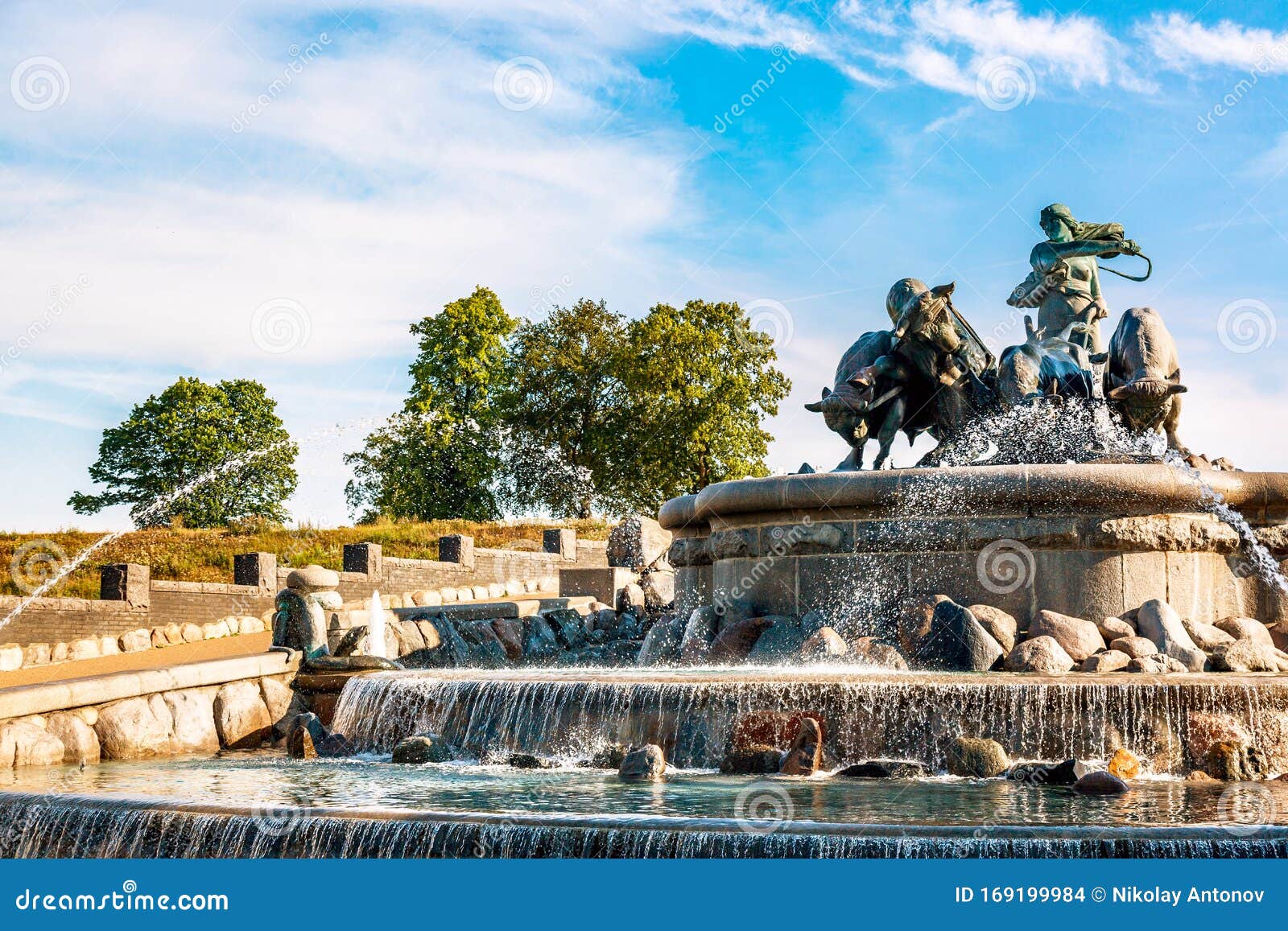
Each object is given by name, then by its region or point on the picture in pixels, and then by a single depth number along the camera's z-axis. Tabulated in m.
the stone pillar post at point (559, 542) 35.94
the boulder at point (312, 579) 14.88
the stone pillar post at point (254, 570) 28.20
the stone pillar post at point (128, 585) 26.06
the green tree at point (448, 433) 49.50
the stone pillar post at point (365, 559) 30.05
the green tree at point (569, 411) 50.03
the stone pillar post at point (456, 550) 33.09
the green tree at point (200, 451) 58.00
